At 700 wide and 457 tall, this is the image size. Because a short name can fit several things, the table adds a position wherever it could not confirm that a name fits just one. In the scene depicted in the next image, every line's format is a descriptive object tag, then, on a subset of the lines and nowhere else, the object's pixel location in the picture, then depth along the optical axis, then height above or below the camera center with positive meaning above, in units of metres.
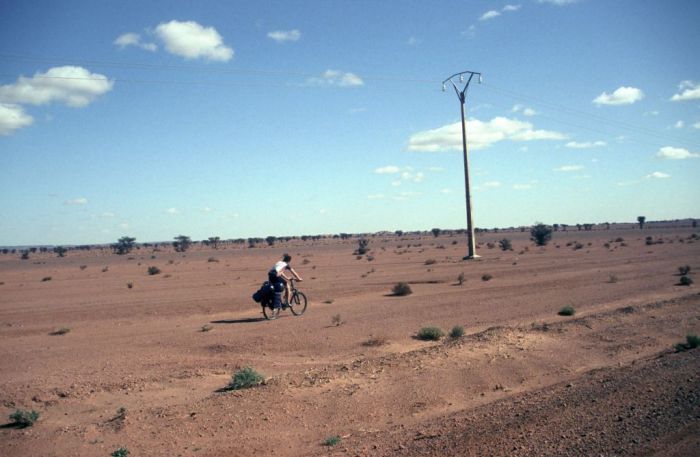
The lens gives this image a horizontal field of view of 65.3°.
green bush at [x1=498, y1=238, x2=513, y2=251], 66.94 -1.70
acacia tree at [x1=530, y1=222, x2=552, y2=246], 72.56 -0.40
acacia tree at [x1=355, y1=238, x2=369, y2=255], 72.69 -1.85
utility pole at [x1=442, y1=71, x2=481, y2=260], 46.72 +3.90
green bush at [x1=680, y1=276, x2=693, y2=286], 24.12 -2.46
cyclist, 18.23 -1.10
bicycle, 18.86 -2.33
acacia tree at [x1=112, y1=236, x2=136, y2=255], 117.76 +0.04
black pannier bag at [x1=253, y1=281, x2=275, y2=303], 18.46 -1.78
